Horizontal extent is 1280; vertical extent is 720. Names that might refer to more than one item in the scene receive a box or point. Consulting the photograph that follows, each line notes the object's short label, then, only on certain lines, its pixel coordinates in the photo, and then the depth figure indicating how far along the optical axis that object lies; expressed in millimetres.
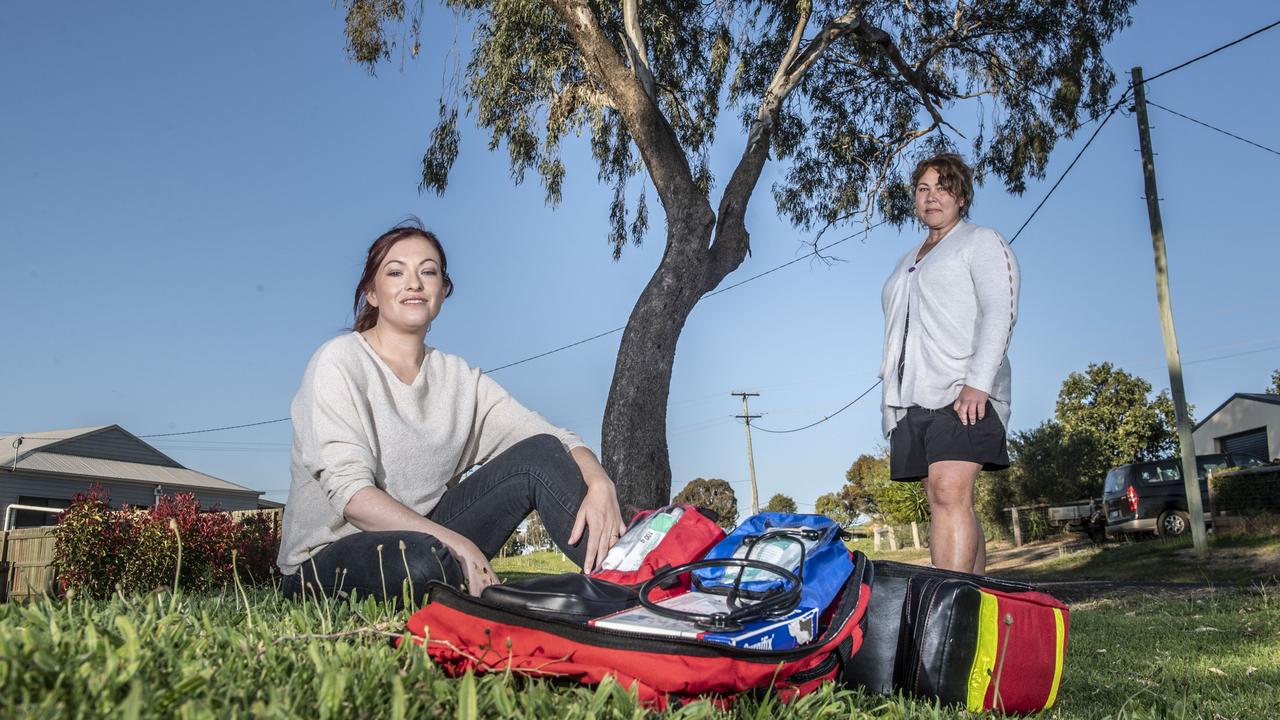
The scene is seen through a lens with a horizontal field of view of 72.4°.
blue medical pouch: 1807
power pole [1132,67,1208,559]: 12438
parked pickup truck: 18359
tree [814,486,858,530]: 38031
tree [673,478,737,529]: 35719
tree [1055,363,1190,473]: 27266
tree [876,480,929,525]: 26805
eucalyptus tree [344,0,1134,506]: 8234
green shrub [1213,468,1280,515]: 14470
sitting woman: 2225
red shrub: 7980
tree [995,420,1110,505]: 24219
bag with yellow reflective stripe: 2029
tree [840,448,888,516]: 37281
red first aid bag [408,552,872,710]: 1432
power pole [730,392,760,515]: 38381
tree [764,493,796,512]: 40719
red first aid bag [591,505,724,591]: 2096
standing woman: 3287
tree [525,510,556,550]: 27984
